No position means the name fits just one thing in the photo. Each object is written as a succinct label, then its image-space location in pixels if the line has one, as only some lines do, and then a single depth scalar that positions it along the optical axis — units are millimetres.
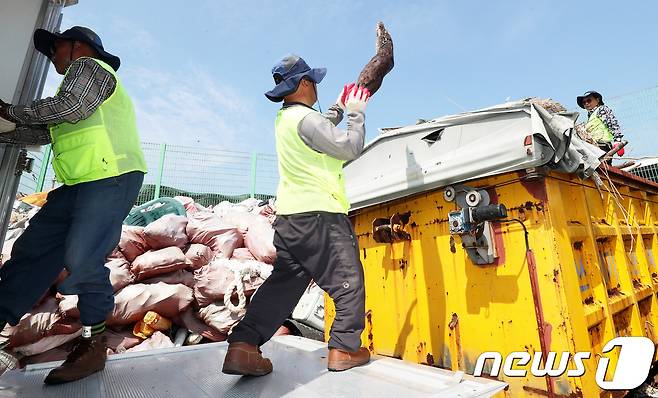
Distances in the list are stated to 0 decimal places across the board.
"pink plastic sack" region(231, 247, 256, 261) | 3615
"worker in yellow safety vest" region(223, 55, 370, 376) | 1571
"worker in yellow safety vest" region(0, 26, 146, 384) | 1472
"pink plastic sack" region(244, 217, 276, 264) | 3623
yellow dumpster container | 1488
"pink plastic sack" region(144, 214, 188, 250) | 3328
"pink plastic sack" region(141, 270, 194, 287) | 3119
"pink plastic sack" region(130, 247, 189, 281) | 3070
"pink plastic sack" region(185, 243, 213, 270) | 3328
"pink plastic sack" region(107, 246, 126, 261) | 3131
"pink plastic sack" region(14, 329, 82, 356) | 2492
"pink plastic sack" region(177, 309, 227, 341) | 2988
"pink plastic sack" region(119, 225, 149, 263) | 3215
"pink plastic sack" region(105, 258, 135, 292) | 2905
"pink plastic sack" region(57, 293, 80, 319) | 2611
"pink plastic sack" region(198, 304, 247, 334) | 2940
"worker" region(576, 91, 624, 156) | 3988
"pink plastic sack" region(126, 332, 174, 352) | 2760
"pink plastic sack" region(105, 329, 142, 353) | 2711
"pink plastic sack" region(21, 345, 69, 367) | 2510
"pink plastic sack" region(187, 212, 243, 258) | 3639
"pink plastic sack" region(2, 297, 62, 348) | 2467
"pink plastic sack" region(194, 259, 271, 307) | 3053
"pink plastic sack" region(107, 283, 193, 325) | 2787
